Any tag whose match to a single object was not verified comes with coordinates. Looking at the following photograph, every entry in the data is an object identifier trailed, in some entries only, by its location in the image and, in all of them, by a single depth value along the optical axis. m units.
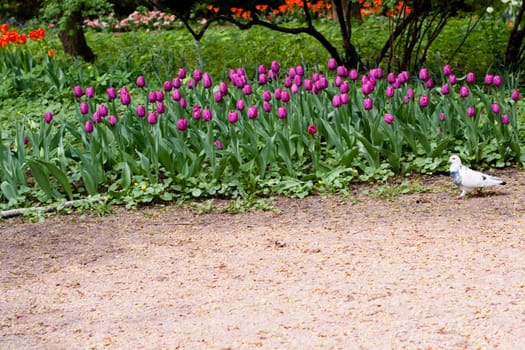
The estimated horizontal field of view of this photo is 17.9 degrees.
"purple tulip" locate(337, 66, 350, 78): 11.11
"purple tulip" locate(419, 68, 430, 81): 11.08
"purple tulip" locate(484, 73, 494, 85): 10.94
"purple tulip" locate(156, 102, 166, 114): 10.81
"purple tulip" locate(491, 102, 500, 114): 11.00
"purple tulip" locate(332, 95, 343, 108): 10.80
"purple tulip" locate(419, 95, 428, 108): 11.05
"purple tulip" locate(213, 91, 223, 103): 11.04
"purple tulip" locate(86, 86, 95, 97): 11.26
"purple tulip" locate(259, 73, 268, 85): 11.07
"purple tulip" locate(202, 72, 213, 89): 11.25
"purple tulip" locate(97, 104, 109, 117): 10.72
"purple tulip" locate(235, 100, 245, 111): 10.88
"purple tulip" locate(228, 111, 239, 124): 10.39
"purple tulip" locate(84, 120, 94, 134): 10.55
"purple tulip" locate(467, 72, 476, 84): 11.02
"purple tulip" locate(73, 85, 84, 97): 11.29
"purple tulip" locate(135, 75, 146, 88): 11.60
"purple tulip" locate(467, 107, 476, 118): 10.90
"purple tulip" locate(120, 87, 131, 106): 10.82
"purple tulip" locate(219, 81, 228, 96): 11.02
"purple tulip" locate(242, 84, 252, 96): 11.24
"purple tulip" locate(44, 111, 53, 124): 10.79
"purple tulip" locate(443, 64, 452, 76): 11.04
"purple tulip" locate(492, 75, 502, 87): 10.87
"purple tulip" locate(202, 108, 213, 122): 10.45
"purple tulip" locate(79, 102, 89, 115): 10.85
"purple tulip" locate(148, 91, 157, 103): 10.75
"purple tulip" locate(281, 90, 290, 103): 10.90
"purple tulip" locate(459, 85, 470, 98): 10.98
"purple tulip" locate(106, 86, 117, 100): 11.02
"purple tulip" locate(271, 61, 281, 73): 11.42
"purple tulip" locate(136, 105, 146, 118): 10.72
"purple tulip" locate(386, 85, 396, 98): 10.91
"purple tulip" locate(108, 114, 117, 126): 10.84
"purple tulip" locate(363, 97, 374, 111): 10.81
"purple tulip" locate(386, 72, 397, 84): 11.12
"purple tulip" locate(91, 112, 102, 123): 10.67
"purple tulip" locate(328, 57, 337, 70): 11.25
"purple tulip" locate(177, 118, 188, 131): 10.46
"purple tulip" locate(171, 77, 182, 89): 11.39
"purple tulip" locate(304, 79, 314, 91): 11.07
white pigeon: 9.52
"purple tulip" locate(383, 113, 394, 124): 10.67
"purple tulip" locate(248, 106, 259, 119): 10.46
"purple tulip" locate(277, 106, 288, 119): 10.71
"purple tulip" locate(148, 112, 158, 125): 10.51
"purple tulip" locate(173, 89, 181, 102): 11.18
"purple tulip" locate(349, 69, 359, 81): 11.20
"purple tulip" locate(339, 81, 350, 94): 10.94
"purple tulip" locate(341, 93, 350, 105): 10.84
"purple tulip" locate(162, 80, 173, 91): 11.38
